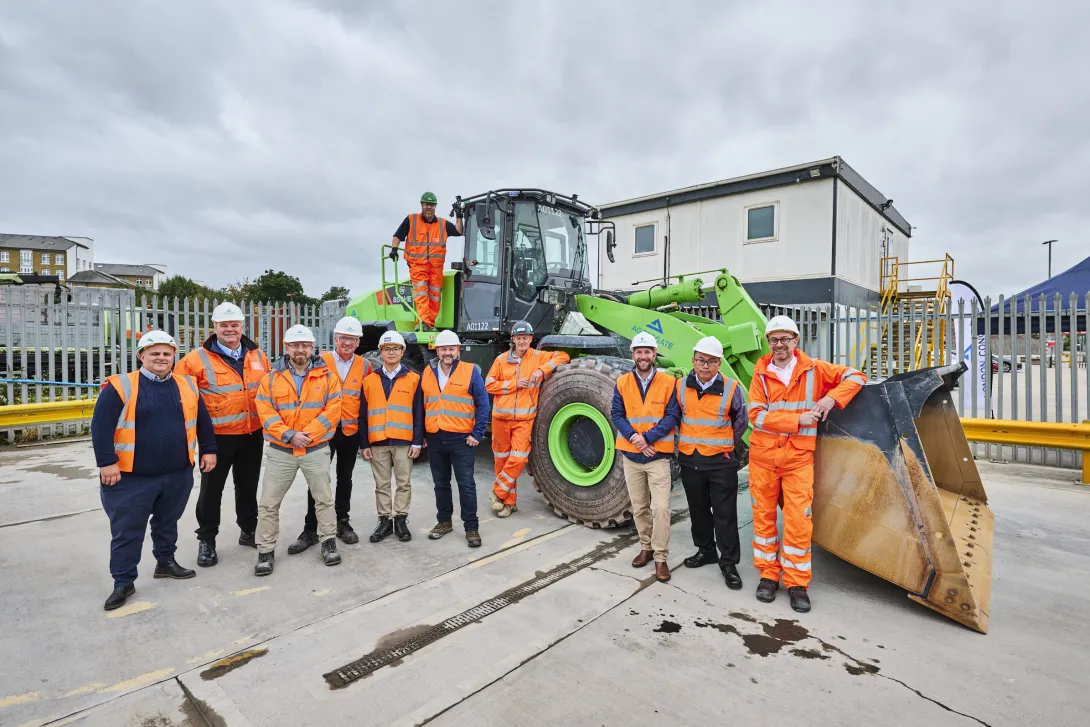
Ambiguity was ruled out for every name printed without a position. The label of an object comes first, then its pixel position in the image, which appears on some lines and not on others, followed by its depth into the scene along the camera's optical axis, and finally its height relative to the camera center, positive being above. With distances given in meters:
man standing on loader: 6.26 +1.19
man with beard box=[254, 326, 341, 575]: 3.86 -0.48
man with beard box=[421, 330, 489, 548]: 4.47 -0.49
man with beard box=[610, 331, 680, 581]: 3.80 -0.53
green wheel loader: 3.29 -0.24
